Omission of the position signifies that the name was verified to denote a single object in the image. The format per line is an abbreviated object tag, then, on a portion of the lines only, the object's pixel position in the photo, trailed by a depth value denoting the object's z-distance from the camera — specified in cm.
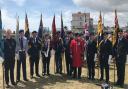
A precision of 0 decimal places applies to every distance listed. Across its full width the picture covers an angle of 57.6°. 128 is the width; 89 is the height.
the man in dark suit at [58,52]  556
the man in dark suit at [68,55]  545
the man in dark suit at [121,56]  476
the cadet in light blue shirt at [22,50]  491
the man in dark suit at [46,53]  541
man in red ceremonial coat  528
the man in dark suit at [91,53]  520
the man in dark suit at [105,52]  498
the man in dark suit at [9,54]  464
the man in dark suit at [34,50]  521
